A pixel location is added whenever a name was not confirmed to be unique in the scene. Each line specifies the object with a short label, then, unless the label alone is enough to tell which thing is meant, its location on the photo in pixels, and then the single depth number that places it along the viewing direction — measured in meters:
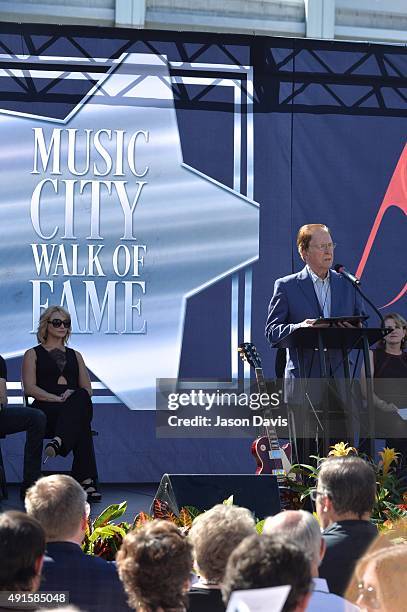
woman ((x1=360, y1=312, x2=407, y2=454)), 11.77
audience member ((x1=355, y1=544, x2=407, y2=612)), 4.02
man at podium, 9.62
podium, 8.80
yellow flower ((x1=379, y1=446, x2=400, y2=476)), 8.75
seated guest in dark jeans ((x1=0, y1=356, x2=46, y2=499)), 10.63
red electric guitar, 10.24
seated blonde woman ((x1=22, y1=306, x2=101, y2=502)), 10.91
